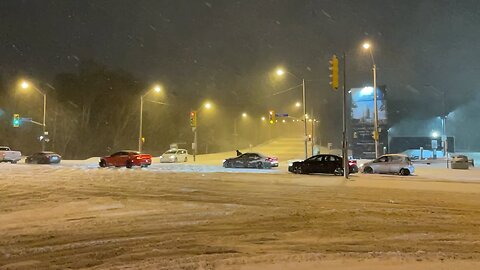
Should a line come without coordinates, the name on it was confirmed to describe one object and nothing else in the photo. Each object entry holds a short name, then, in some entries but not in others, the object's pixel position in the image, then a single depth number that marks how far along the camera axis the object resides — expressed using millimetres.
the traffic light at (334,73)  24297
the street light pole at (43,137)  55462
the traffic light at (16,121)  55938
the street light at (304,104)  38000
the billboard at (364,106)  77250
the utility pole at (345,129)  25783
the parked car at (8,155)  48375
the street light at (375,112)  34875
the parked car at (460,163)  39062
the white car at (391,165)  29438
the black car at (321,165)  28219
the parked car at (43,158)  45938
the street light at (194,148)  53328
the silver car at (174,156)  49625
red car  37156
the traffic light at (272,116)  49625
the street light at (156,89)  51381
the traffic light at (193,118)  54031
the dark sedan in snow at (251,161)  36062
